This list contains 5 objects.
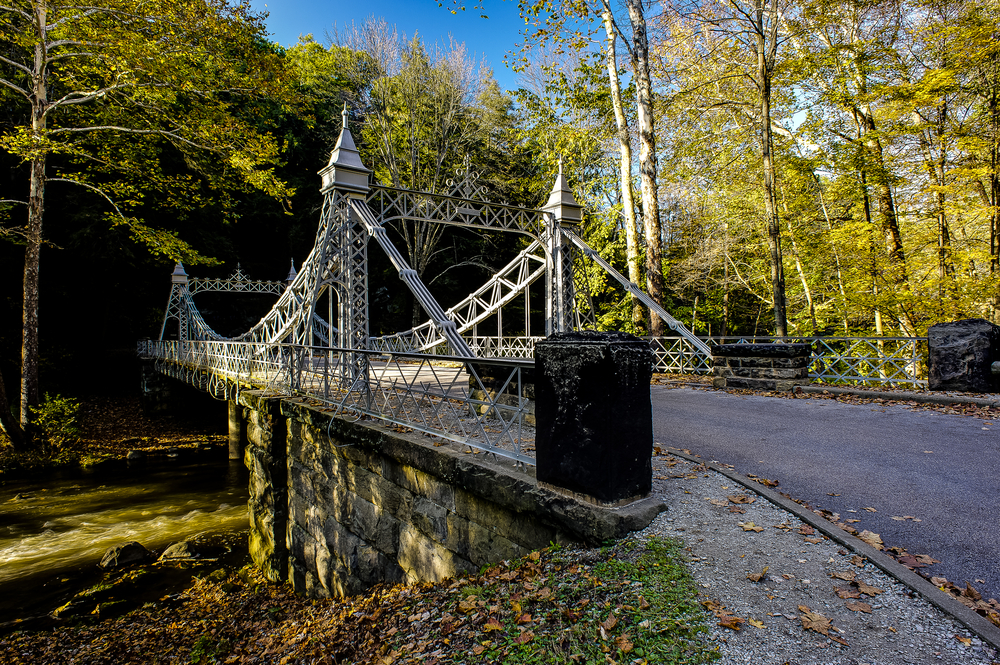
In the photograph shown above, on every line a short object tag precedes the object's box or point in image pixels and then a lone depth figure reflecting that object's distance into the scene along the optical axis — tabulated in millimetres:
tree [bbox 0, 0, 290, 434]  9875
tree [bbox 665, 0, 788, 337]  9734
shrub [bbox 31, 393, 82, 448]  10562
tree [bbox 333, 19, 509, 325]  18312
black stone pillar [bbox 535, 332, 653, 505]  2553
